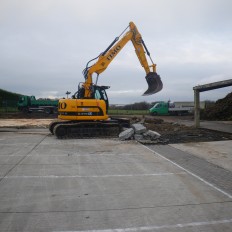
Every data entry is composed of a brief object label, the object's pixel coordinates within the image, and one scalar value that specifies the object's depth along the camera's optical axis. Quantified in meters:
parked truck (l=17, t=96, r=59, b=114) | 31.52
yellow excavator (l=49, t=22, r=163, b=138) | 11.99
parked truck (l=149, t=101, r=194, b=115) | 33.10
